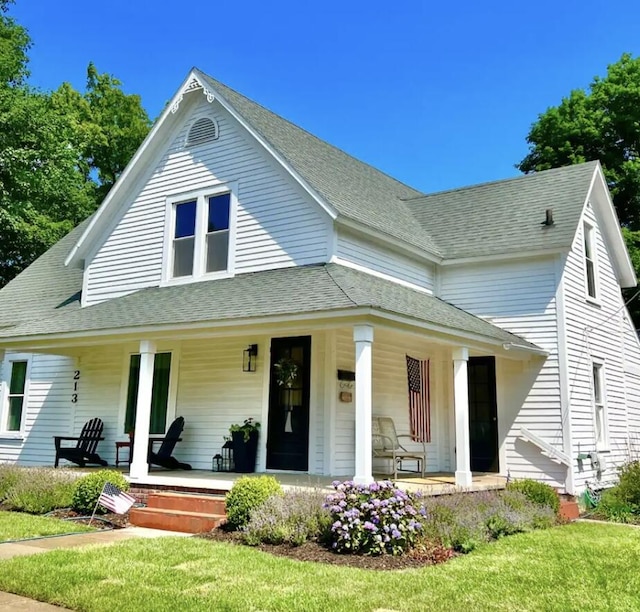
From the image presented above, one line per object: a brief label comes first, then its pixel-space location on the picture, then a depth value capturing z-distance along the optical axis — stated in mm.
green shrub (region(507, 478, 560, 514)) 9359
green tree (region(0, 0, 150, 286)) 19844
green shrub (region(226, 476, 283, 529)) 7566
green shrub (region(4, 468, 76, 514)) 9328
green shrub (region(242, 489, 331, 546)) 7008
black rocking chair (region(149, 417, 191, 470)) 11461
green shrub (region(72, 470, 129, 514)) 8969
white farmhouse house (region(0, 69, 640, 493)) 10641
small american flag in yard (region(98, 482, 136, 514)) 8445
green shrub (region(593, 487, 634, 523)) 10008
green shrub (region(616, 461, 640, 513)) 10148
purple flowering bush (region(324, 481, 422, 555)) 6598
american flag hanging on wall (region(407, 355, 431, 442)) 11438
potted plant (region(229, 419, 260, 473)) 11008
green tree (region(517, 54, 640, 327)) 24391
